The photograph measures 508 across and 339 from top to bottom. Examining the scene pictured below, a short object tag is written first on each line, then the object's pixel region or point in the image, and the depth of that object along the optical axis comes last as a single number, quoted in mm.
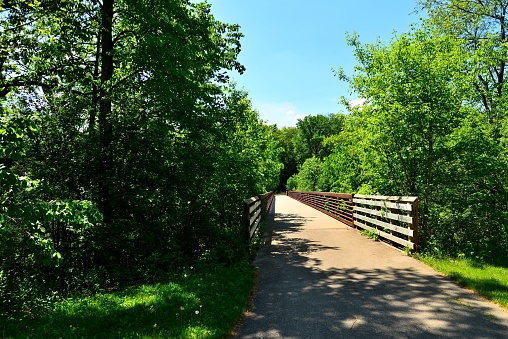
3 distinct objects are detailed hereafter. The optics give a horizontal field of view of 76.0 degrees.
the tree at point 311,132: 84812
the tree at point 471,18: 17344
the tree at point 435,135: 7754
